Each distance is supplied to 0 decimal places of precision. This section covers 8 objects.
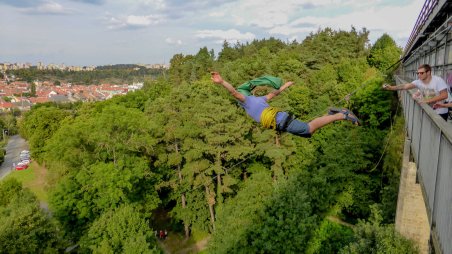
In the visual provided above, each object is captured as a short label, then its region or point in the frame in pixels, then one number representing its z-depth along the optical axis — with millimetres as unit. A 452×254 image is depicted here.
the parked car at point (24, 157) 48969
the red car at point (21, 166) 44106
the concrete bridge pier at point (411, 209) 9898
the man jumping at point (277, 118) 6577
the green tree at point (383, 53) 40841
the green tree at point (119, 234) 15072
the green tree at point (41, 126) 39469
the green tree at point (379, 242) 10281
